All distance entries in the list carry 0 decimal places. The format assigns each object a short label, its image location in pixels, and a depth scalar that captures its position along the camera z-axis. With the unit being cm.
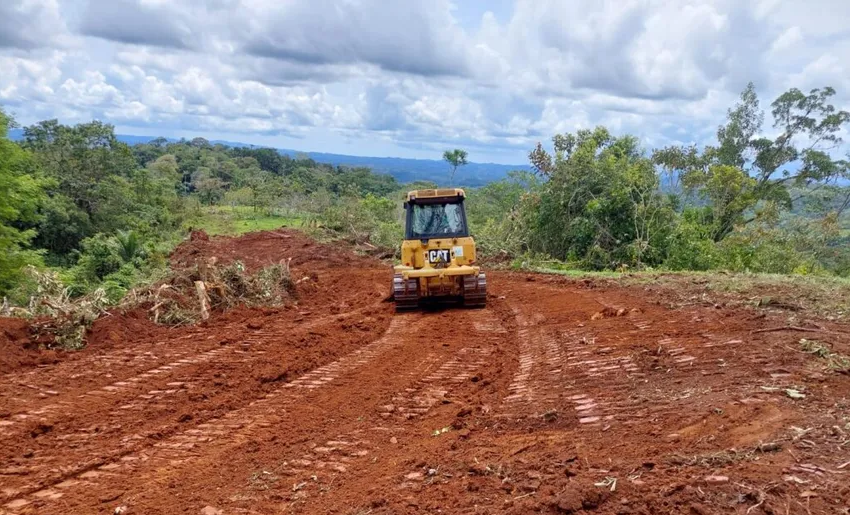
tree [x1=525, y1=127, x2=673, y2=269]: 1698
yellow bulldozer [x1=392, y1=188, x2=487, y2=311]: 1101
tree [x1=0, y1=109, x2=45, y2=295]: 1549
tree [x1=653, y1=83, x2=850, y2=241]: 2392
